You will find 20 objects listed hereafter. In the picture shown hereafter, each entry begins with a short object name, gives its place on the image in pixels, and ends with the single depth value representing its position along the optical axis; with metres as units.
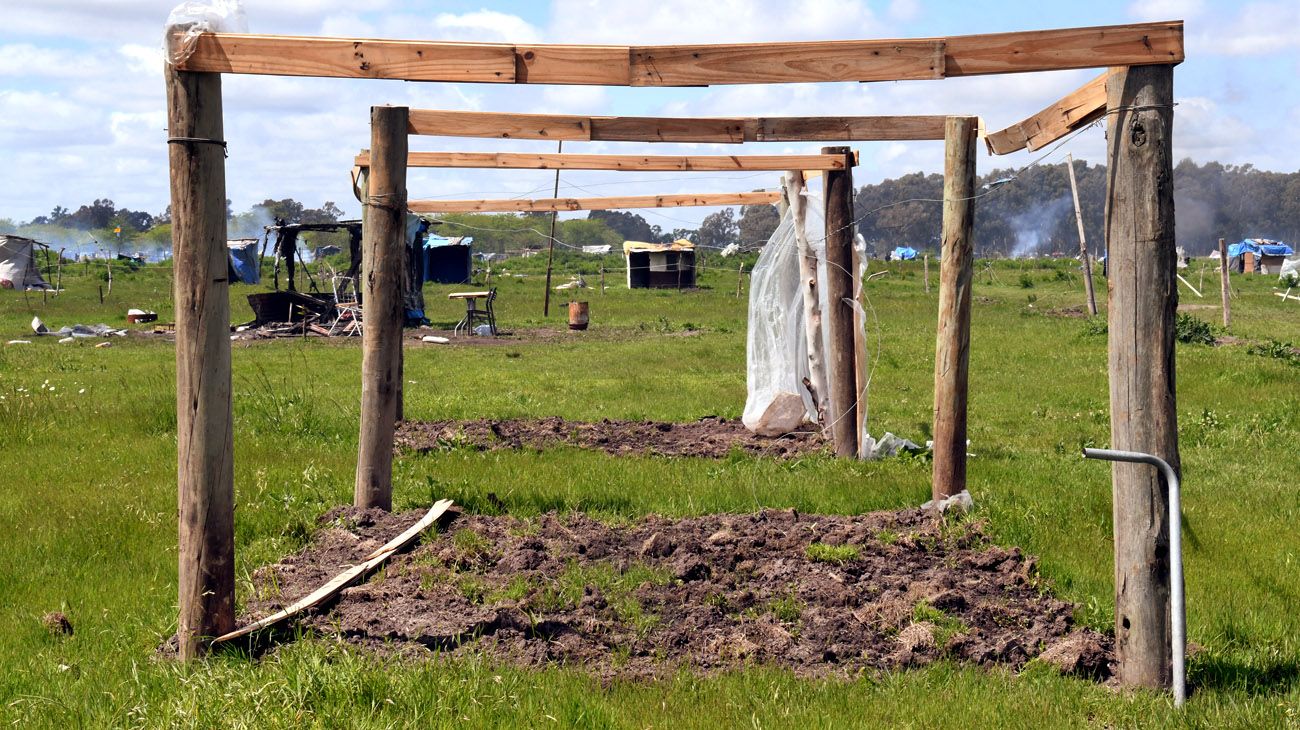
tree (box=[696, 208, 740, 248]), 141.88
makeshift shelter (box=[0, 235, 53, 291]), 39.84
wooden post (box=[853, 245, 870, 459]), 9.83
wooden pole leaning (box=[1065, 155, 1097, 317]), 25.12
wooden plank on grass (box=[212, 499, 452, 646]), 5.18
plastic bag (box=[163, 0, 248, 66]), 4.83
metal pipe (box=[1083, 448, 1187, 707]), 4.39
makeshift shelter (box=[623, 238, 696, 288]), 45.44
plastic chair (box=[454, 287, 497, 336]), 25.11
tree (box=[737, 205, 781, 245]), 132.75
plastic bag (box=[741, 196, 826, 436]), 11.14
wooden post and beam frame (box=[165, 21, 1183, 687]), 4.63
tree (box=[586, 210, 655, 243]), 152.25
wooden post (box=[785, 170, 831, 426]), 10.72
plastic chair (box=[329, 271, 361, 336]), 25.60
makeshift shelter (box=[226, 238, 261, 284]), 40.84
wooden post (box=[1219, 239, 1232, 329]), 23.83
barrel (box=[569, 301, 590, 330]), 25.61
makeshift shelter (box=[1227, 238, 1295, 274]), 61.72
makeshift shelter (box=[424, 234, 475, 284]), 42.09
